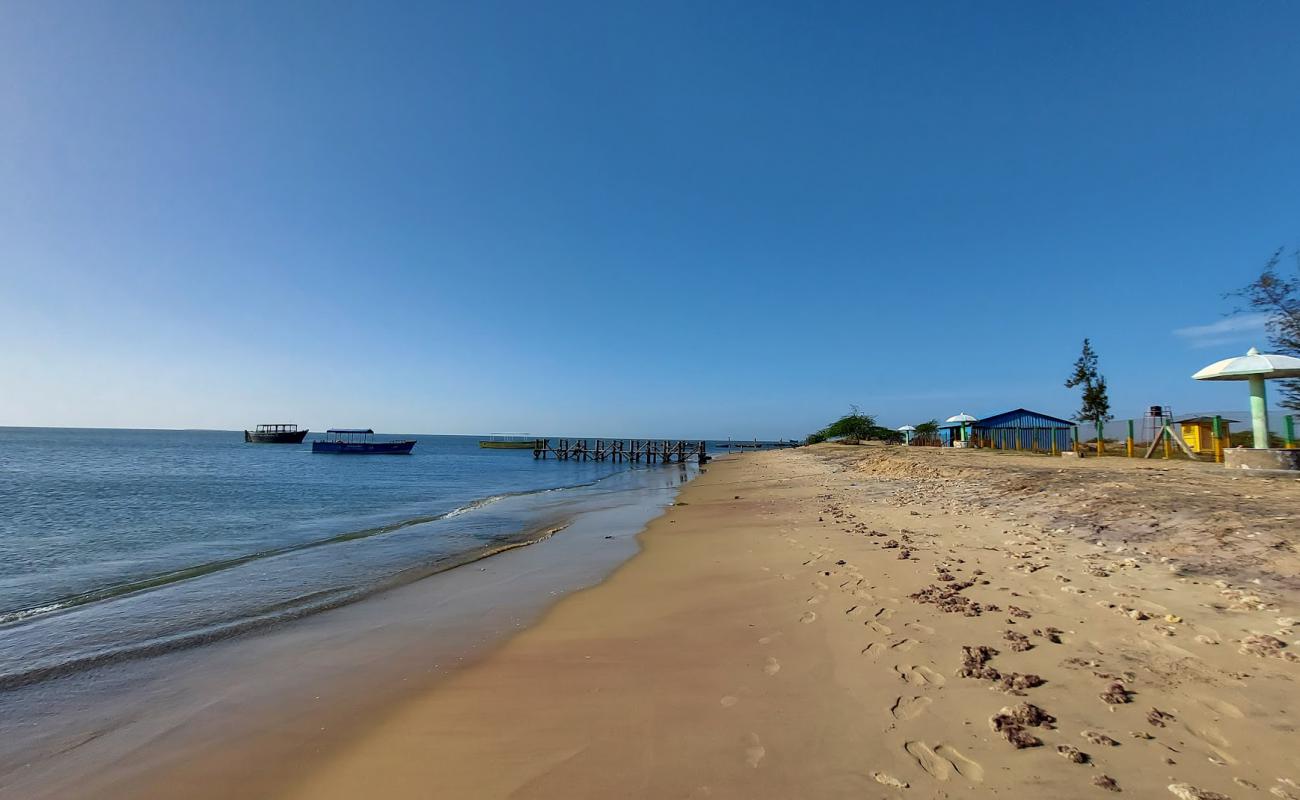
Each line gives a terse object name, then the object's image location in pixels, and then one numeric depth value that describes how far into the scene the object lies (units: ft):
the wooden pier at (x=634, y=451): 215.92
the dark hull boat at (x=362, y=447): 263.90
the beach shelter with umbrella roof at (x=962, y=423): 125.39
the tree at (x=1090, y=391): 124.44
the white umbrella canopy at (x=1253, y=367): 41.83
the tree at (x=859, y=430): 207.72
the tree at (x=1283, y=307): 59.41
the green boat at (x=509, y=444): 383.22
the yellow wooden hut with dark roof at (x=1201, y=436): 69.21
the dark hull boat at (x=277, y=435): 362.12
